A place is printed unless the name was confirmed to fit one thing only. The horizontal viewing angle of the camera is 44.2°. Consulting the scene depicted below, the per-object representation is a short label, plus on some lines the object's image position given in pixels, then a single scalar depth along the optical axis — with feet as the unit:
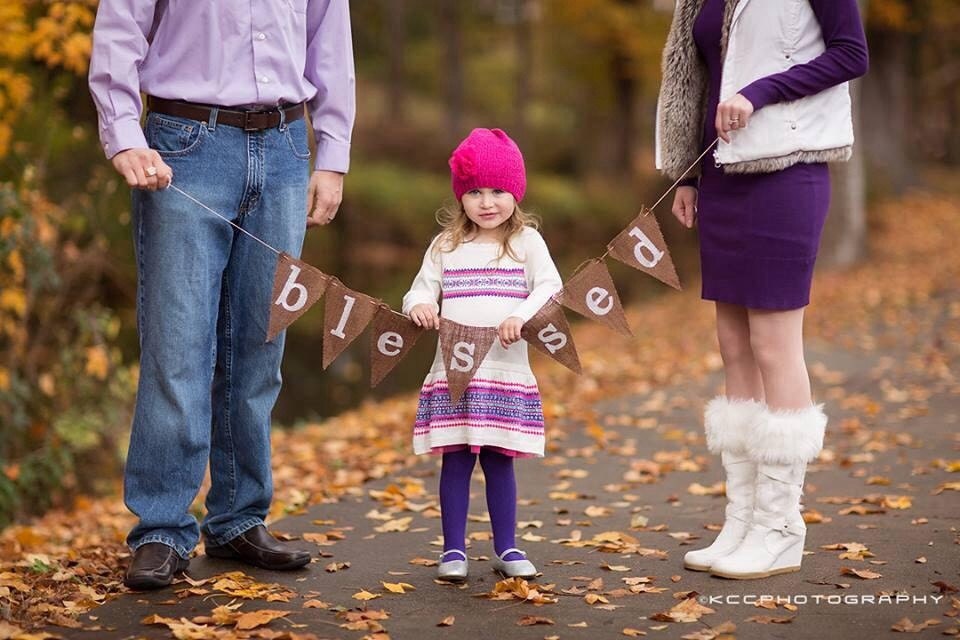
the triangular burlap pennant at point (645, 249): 13.96
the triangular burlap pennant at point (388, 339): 14.10
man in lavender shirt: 13.32
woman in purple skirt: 13.32
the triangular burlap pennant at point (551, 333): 13.58
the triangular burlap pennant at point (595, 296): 13.84
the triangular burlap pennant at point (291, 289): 13.91
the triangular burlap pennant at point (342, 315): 14.05
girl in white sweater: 13.61
